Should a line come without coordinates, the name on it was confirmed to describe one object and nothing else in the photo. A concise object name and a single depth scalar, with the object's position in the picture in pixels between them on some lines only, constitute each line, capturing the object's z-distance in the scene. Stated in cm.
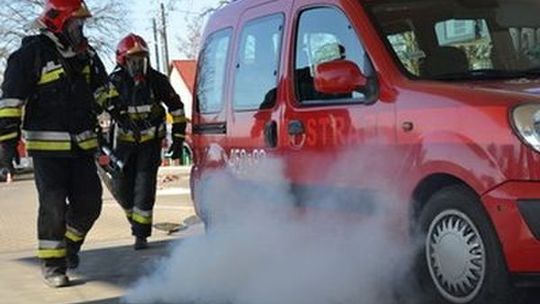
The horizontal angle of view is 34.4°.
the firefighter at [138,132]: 798
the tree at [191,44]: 3911
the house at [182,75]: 7000
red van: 389
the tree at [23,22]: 4397
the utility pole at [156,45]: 4850
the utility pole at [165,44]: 4399
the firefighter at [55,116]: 608
